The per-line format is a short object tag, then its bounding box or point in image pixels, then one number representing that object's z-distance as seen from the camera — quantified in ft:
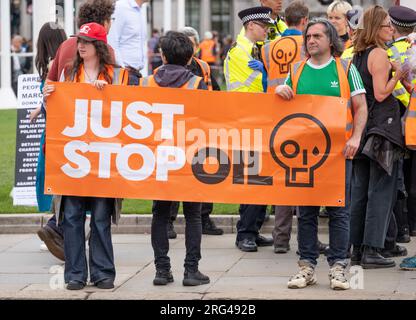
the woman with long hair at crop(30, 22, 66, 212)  67.92
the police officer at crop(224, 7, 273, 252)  68.44
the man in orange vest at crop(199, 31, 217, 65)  262.32
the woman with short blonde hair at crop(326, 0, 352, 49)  72.54
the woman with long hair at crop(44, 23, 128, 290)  57.31
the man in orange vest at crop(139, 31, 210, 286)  57.31
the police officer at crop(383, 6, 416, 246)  63.31
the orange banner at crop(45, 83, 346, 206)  56.75
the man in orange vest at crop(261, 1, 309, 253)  66.18
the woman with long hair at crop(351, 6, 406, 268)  61.05
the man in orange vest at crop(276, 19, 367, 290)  56.44
